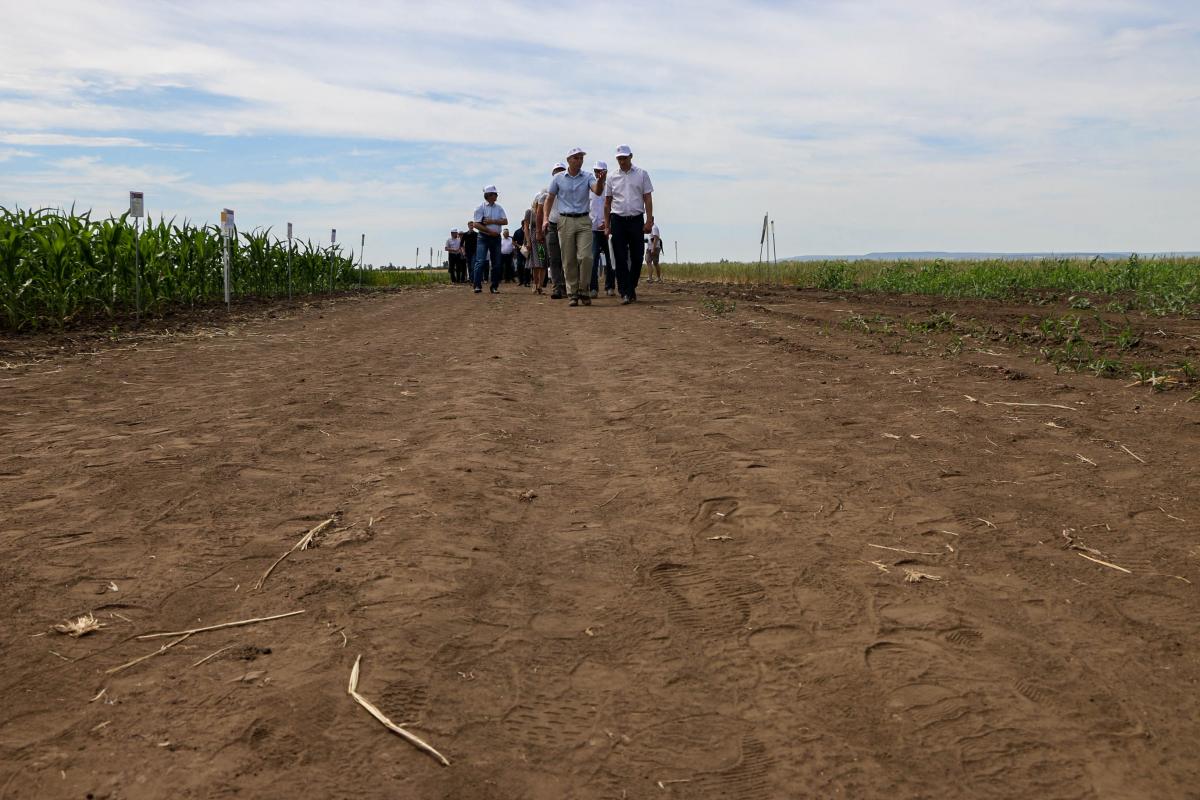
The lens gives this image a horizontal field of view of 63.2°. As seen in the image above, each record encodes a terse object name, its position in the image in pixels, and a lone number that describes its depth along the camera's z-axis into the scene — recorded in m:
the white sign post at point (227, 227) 14.57
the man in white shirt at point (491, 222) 18.15
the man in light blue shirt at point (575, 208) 12.99
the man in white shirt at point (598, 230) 14.62
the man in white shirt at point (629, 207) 12.88
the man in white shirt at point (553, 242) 15.71
